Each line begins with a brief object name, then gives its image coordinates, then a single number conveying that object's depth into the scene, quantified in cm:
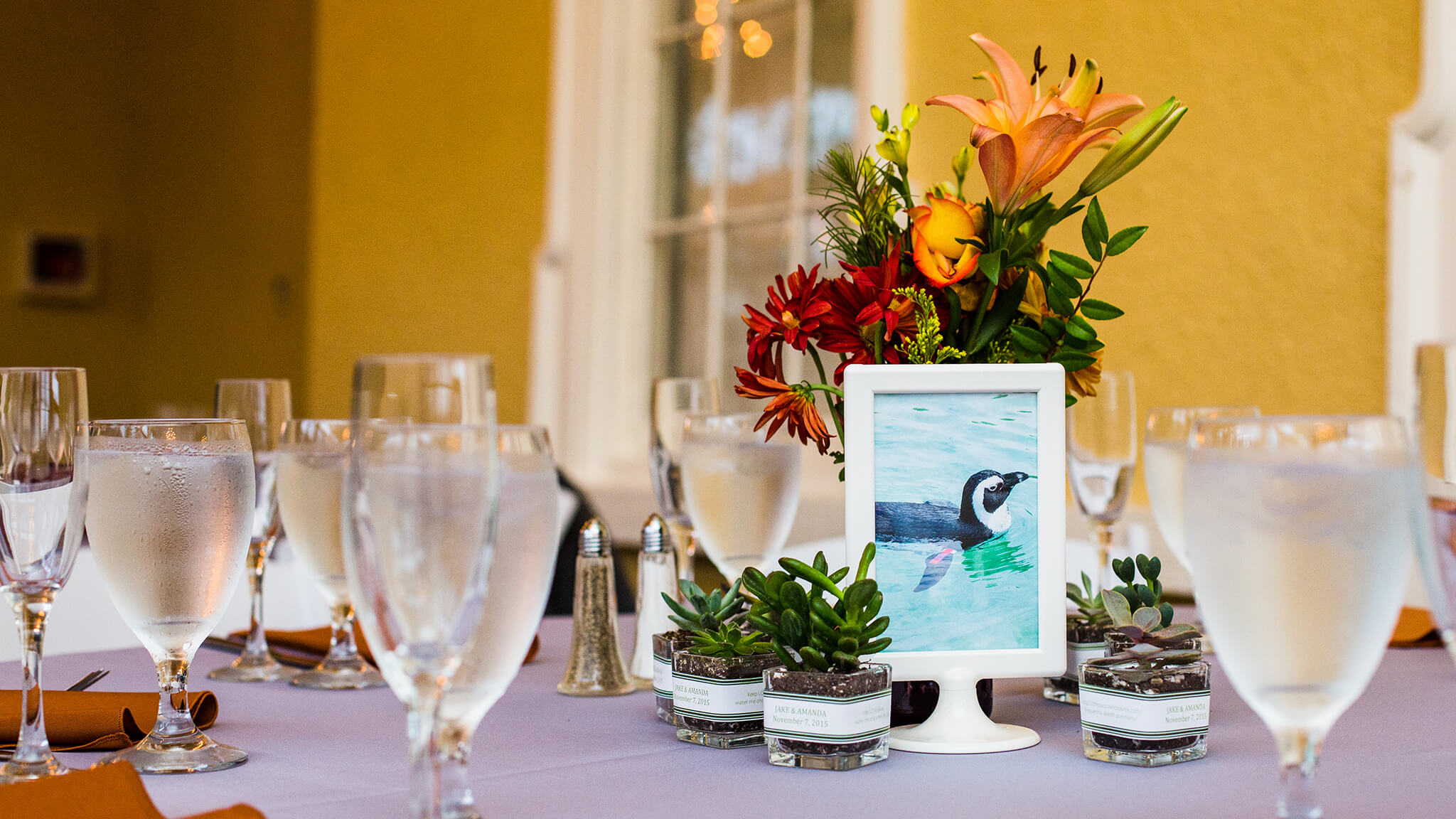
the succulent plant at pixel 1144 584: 86
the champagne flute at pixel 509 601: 59
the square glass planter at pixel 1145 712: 75
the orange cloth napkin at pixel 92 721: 82
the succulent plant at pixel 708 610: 87
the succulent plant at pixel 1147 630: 81
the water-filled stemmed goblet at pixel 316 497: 103
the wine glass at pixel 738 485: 103
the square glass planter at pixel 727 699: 81
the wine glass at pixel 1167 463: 107
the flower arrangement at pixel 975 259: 85
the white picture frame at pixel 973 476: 83
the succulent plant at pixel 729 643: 83
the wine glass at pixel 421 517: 53
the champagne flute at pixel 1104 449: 122
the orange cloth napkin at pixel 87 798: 62
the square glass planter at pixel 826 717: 74
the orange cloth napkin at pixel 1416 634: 124
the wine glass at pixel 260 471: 112
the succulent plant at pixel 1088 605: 95
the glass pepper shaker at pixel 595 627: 103
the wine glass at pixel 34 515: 73
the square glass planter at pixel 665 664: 88
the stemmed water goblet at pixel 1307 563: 54
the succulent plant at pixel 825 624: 76
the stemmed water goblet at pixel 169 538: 77
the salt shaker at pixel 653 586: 107
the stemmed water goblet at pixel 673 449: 118
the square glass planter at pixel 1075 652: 94
